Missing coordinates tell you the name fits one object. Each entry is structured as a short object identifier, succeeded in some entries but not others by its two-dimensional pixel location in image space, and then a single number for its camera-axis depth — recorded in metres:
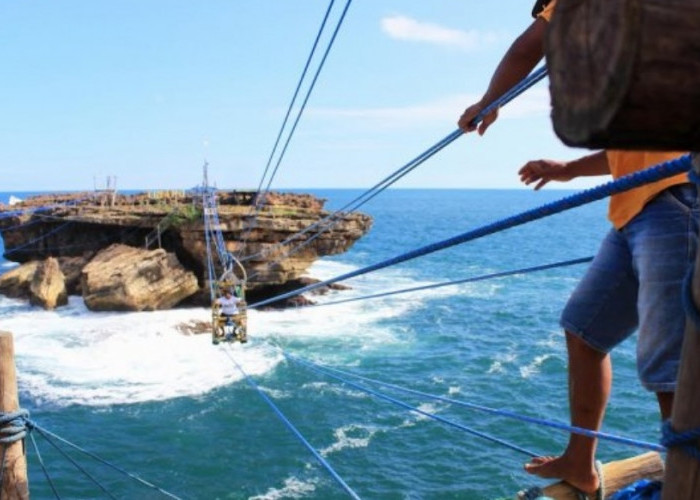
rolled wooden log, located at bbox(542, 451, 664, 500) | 3.86
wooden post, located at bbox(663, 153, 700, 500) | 1.38
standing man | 2.66
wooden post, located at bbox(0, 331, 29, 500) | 5.11
